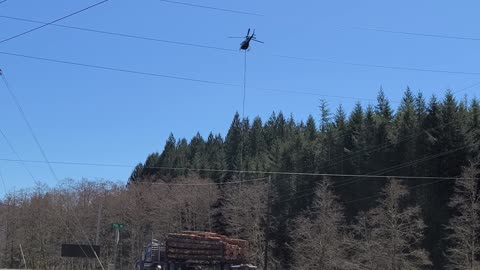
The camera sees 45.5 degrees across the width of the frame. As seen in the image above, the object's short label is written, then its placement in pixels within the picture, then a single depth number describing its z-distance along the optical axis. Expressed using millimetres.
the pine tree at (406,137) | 73250
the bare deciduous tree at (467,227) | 49781
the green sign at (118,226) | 45881
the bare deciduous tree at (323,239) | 60688
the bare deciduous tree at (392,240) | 53719
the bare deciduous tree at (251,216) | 79438
